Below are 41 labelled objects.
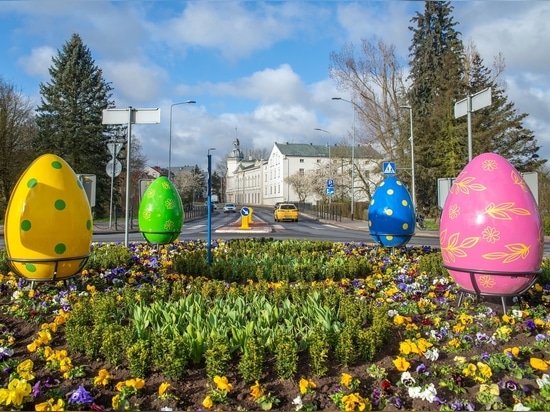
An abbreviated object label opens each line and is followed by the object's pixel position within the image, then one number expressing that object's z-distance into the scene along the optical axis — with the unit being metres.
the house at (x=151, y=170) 55.93
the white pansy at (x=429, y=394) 3.30
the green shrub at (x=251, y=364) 3.54
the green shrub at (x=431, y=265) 8.01
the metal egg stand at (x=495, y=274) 5.38
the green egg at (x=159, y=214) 10.50
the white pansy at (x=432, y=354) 4.03
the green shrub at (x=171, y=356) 3.59
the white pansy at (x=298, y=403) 3.19
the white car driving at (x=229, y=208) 74.81
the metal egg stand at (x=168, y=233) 10.54
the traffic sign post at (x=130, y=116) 9.96
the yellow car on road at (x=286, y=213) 42.91
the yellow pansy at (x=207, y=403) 3.15
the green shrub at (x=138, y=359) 3.64
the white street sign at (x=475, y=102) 8.85
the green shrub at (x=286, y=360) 3.62
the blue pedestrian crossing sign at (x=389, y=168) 15.89
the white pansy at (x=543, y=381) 3.40
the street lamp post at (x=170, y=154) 41.50
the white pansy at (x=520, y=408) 3.00
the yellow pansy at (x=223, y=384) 3.31
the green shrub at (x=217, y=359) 3.58
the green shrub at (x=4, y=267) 7.45
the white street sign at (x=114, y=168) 15.66
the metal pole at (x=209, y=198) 8.38
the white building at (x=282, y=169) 47.15
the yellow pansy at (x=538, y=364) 3.73
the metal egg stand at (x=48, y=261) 6.08
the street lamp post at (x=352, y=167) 38.37
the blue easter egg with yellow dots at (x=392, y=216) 10.15
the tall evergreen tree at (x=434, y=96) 34.91
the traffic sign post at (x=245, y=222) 26.44
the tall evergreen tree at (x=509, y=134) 37.47
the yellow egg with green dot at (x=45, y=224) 6.05
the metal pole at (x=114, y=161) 15.45
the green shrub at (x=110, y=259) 8.03
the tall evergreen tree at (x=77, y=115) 39.72
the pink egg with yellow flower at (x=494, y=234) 5.42
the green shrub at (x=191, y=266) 7.98
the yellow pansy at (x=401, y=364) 3.68
